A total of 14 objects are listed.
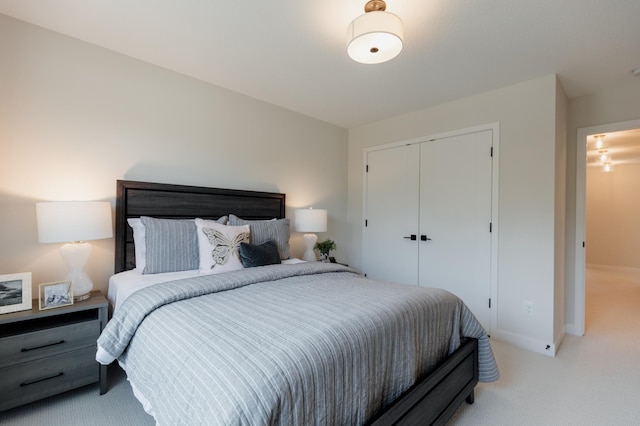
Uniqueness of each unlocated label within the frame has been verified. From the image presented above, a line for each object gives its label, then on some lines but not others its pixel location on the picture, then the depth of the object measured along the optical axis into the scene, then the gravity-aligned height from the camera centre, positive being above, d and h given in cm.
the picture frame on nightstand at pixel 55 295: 183 -53
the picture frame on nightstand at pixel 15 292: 173 -49
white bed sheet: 189 -47
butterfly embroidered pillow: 223 -27
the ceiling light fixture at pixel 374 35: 157 +98
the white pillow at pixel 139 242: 222 -23
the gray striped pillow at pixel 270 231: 272 -18
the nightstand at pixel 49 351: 165 -83
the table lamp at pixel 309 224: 337 -13
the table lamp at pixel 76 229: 183 -11
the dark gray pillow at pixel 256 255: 234 -35
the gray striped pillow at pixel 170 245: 220 -26
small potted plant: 357 -42
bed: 94 -54
